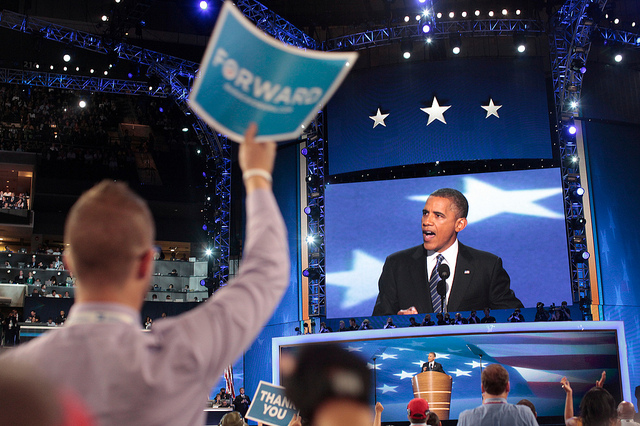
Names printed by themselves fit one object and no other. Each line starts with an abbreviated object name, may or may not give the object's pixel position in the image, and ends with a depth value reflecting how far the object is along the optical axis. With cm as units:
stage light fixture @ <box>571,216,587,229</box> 1345
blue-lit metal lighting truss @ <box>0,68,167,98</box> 1805
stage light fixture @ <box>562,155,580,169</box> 1378
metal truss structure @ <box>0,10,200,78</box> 1545
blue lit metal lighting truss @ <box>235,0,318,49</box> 1416
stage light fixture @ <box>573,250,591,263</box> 1330
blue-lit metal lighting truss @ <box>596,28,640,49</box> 1459
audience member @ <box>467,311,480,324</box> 1308
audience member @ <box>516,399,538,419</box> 437
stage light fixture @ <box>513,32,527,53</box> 1473
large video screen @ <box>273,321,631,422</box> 1195
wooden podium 1252
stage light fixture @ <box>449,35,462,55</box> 1473
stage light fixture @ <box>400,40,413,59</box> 1498
